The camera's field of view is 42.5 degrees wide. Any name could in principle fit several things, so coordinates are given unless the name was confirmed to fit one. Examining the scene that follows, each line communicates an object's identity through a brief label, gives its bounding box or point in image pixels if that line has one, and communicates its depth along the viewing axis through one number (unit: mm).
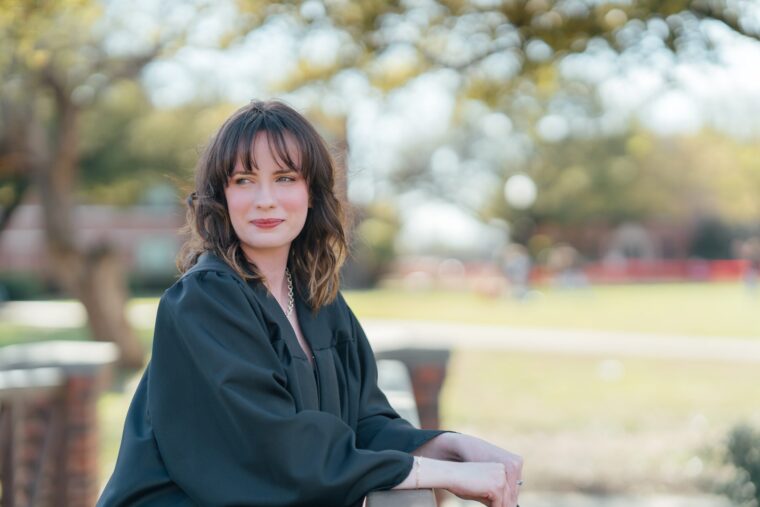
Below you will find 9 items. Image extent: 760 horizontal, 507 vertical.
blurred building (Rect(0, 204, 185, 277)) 39781
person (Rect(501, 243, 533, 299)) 29922
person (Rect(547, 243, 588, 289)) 32875
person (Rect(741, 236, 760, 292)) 28969
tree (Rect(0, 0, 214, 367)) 11562
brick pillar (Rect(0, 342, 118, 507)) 4332
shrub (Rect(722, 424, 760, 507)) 5238
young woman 1865
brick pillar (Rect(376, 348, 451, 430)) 4883
